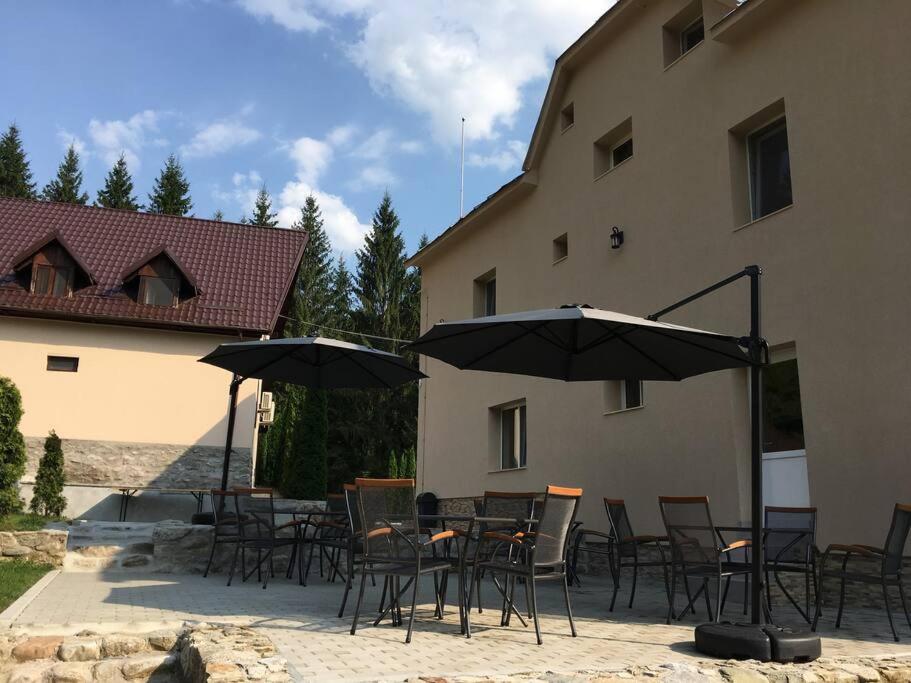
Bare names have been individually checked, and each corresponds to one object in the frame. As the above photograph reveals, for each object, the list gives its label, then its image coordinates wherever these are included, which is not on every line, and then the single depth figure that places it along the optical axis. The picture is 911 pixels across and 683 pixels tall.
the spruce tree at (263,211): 37.56
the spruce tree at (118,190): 35.16
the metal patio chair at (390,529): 5.31
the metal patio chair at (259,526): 7.84
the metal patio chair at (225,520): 8.15
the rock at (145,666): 4.72
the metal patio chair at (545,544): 5.25
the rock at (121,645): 4.93
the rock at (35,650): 4.84
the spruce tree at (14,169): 34.38
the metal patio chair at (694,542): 5.71
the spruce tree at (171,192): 35.44
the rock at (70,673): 4.65
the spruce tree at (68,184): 35.19
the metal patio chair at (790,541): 6.29
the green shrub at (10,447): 11.09
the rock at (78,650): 4.80
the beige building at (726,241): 7.13
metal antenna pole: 16.66
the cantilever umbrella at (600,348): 5.09
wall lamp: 10.66
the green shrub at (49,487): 14.25
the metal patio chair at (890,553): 5.66
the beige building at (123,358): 16.25
